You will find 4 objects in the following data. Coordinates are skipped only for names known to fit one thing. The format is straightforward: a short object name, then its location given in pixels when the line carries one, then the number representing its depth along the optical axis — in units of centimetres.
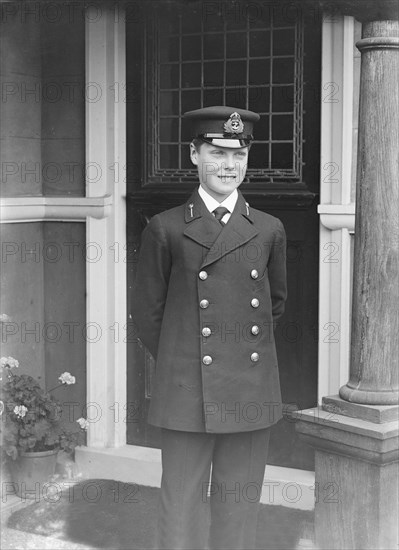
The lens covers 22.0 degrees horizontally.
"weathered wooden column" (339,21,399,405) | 437
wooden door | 559
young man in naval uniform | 416
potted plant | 585
